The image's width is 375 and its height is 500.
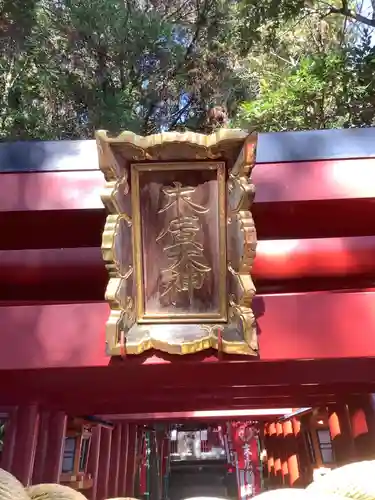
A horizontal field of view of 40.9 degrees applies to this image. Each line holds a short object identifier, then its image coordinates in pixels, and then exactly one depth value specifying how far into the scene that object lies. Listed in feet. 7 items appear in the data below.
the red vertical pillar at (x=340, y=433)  12.85
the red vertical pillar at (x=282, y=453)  21.72
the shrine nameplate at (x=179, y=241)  6.09
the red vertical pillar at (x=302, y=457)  17.03
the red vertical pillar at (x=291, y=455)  19.80
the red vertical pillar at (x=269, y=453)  24.45
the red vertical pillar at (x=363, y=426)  11.55
